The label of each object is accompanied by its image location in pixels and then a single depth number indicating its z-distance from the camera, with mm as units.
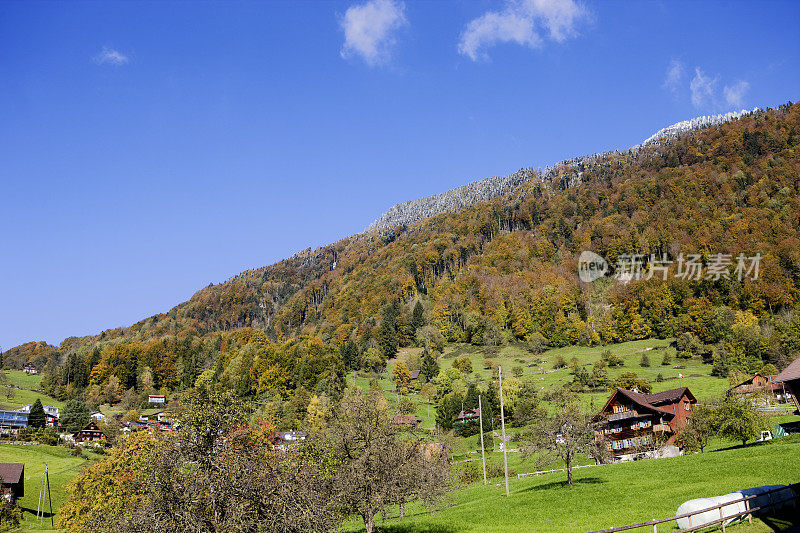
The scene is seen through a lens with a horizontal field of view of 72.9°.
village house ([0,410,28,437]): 125450
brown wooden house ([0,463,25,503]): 72038
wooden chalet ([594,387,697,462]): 76500
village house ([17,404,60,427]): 124938
